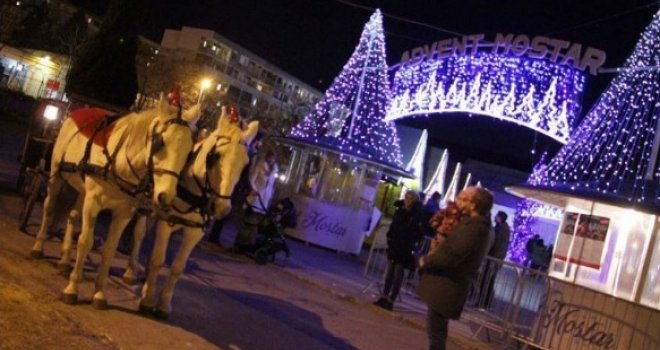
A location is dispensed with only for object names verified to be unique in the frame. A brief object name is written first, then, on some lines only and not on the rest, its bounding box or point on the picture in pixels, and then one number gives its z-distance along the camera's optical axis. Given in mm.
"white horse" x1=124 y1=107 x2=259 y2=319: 6062
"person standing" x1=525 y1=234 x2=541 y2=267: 19814
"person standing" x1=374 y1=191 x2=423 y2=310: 11234
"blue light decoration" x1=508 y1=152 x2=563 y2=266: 25172
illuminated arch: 14508
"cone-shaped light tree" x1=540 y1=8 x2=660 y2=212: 11328
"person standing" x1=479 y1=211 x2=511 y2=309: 11422
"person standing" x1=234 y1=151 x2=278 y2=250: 13078
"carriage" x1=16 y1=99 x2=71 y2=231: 11134
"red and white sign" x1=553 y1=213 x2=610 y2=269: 10750
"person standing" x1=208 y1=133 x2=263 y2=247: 9829
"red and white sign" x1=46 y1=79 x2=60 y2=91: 41788
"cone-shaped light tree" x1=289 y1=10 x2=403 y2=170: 20547
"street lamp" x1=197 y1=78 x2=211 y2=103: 51531
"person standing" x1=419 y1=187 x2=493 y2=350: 5867
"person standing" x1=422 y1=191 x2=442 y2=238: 14852
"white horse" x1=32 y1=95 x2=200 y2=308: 5652
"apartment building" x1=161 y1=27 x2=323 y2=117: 96719
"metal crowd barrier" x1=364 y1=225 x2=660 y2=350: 9281
